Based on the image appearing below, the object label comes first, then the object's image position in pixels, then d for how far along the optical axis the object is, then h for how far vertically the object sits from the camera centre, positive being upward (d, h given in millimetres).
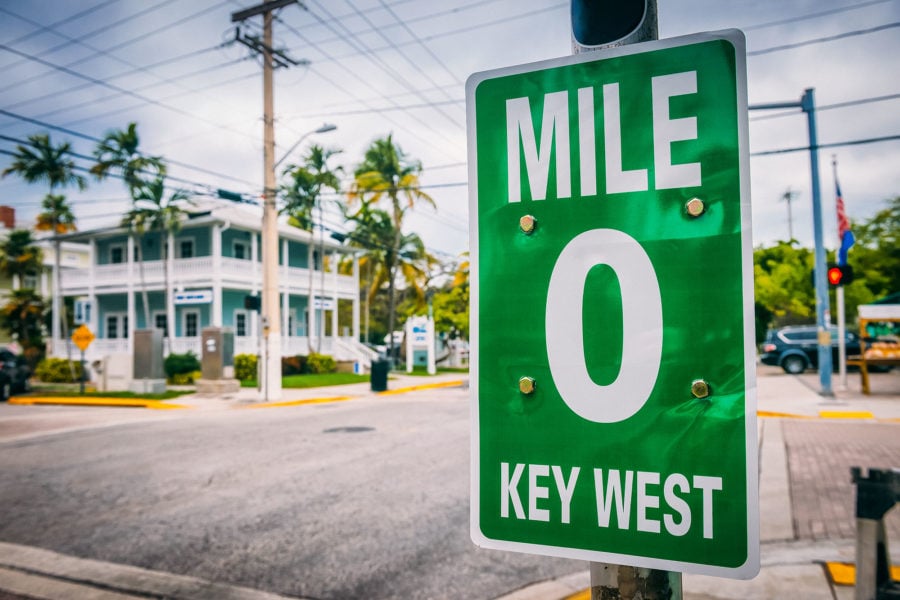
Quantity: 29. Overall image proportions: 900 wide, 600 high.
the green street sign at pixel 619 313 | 1248 +18
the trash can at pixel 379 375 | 21672 -1606
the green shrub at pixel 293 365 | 28984 -1664
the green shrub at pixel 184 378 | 25578 -1886
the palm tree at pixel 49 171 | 27547 +6871
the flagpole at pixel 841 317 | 16297 +35
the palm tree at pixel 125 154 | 26156 +7120
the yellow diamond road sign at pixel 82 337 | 20328 -184
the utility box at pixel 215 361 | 20328 -998
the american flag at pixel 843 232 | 15820 +2080
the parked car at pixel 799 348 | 26156 -1147
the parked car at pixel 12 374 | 21469 -1420
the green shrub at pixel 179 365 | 25750 -1381
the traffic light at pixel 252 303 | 19575 +752
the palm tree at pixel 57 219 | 30859 +6229
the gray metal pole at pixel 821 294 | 15867 +608
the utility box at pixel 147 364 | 20984 -1097
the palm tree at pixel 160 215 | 28062 +4957
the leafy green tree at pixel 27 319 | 34062 +669
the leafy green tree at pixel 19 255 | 35219 +4131
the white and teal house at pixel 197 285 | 28156 +2026
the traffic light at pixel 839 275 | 14875 +984
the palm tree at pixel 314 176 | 29562 +6770
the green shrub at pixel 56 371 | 27859 -1673
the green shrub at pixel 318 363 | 29781 -1655
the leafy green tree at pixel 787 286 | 42062 +2141
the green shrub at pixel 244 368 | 26766 -1606
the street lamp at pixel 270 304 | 18750 +693
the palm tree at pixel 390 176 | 33781 +7738
